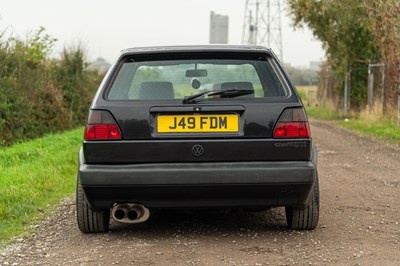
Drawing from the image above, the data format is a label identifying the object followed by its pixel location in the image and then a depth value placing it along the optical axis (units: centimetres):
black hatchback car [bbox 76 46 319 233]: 529
